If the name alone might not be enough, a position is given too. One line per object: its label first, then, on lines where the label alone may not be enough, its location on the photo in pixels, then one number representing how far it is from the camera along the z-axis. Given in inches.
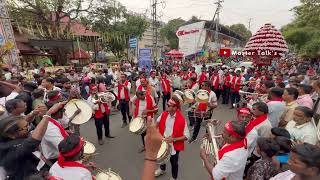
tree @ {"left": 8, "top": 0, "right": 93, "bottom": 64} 564.6
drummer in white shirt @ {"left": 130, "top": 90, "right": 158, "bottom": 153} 161.1
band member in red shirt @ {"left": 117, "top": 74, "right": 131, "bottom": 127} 210.2
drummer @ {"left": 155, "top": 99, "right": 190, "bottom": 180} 113.6
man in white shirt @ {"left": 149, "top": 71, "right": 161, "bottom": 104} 252.1
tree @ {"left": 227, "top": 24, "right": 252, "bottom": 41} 1873.5
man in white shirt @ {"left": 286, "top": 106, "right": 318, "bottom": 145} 93.7
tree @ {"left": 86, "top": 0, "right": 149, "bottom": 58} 669.0
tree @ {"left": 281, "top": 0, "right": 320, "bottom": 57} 452.1
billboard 978.6
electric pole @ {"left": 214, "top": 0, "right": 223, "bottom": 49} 722.2
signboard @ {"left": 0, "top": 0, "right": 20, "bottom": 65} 344.0
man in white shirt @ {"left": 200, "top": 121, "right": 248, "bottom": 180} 72.2
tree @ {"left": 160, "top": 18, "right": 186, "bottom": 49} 1348.1
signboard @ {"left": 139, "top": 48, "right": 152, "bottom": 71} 401.9
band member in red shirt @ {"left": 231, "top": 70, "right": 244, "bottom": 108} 275.9
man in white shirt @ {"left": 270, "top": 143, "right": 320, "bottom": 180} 53.3
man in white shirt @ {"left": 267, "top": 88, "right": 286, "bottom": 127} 117.6
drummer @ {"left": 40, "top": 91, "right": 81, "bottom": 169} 86.1
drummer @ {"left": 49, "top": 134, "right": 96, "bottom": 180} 64.8
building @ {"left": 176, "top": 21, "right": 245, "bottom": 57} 980.1
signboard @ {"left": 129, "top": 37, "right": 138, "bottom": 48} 475.3
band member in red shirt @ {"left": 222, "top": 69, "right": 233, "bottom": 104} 290.0
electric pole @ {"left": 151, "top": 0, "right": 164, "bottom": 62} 587.7
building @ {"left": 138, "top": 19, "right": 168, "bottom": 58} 1475.2
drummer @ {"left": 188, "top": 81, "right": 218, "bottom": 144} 178.5
